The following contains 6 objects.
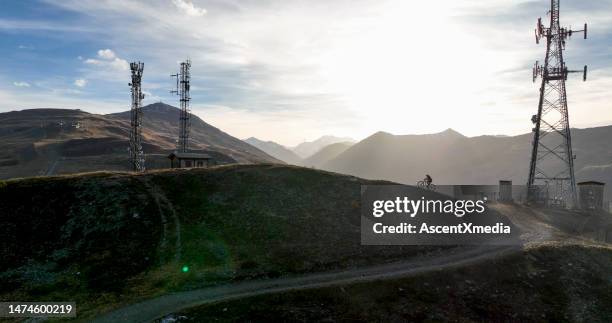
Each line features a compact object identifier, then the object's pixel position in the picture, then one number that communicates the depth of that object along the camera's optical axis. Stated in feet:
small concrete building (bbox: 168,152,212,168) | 224.74
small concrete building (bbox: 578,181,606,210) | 225.76
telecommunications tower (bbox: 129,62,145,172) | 278.67
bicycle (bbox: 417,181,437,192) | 200.95
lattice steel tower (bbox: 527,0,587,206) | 234.38
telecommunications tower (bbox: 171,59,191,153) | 296.10
